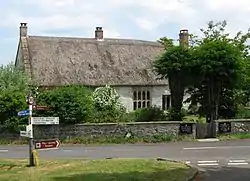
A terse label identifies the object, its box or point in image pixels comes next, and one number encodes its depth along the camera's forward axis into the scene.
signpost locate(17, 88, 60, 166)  20.62
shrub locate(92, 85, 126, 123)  36.16
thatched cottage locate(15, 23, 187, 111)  53.41
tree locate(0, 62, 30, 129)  35.14
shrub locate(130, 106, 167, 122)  38.16
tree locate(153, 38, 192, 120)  39.00
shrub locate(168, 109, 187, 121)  38.09
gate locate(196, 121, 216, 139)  34.12
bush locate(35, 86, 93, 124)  34.16
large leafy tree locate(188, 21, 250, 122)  36.47
